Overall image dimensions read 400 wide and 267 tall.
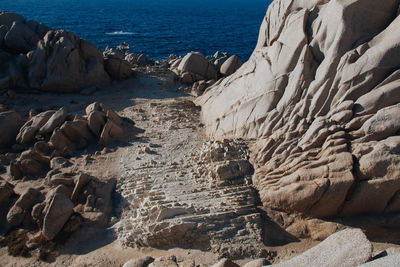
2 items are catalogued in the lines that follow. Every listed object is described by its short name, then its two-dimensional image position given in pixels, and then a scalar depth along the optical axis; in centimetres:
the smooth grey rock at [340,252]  699
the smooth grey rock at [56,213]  1105
